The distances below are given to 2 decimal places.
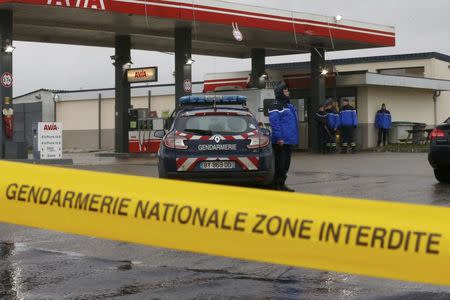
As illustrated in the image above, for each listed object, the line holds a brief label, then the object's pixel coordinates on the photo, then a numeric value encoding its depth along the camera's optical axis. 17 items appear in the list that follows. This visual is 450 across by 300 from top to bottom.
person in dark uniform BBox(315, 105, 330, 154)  26.59
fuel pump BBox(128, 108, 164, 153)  26.61
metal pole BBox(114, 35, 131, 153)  27.41
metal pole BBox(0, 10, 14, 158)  20.97
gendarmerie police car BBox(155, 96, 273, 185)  10.57
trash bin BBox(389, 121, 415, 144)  30.09
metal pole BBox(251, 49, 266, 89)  31.03
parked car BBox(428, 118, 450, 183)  12.38
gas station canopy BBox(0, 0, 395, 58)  22.02
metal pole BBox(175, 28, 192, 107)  25.66
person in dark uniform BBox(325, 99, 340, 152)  26.95
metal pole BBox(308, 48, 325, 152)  29.03
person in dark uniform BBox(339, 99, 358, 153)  26.84
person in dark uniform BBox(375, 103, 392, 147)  28.73
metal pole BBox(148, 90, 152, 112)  37.25
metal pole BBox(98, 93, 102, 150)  38.31
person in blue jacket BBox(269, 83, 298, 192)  11.15
